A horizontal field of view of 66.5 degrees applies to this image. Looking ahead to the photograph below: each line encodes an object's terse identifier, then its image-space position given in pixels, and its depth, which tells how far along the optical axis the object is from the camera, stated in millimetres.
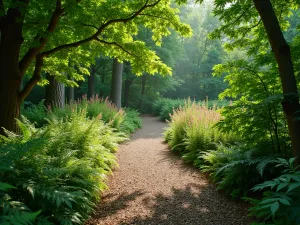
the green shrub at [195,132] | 5488
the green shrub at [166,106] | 17484
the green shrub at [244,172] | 3299
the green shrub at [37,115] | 7000
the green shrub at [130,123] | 9406
